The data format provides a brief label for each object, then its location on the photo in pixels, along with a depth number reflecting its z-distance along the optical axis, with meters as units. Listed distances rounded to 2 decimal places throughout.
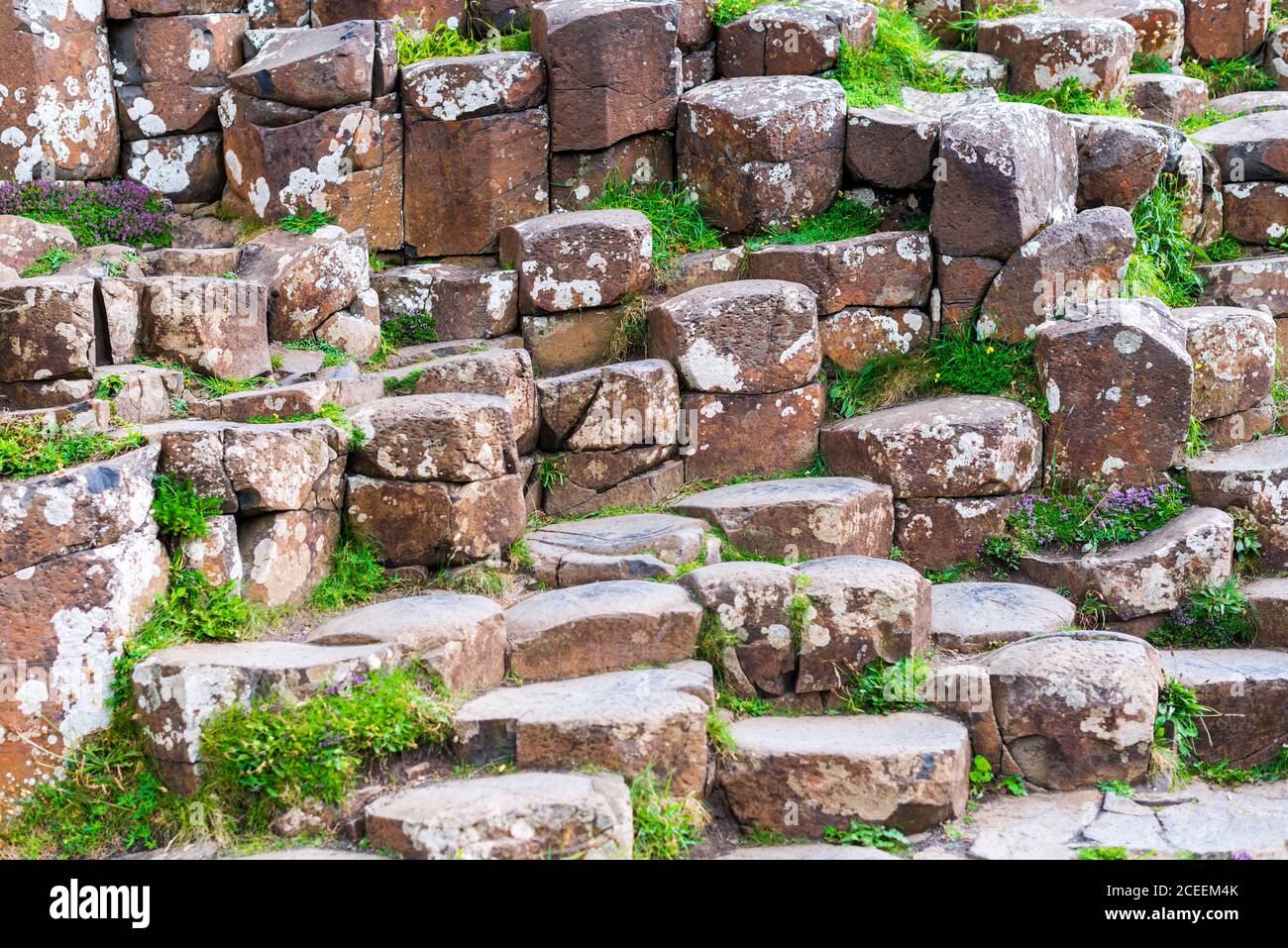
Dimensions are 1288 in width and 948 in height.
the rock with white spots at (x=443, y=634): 6.11
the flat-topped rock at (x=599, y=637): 6.48
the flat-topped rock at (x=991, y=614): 7.08
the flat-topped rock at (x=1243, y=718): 6.79
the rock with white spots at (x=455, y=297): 8.78
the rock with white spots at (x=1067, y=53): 10.20
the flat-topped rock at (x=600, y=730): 5.71
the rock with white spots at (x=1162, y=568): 7.64
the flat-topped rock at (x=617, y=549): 7.17
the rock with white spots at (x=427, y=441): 7.05
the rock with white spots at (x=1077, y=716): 6.33
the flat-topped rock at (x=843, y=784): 5.93
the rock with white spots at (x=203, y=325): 7.42
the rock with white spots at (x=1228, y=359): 8.55
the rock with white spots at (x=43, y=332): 6.88
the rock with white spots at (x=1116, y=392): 8.06
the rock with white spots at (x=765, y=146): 9.02
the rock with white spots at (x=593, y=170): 9.40
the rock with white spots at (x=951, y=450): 8.02
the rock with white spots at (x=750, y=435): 8.42
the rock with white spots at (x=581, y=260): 8.60
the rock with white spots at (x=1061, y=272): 8.49
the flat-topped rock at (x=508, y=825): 5.19
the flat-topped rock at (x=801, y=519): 7.59
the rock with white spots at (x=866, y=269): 8.75
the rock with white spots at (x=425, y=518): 7.11
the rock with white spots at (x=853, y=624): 6.61
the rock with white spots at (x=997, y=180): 8.47
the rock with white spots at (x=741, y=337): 8.30
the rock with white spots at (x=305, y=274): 8.17
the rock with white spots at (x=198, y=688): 5.68
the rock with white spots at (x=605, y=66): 9.05
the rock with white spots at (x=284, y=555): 6.64
